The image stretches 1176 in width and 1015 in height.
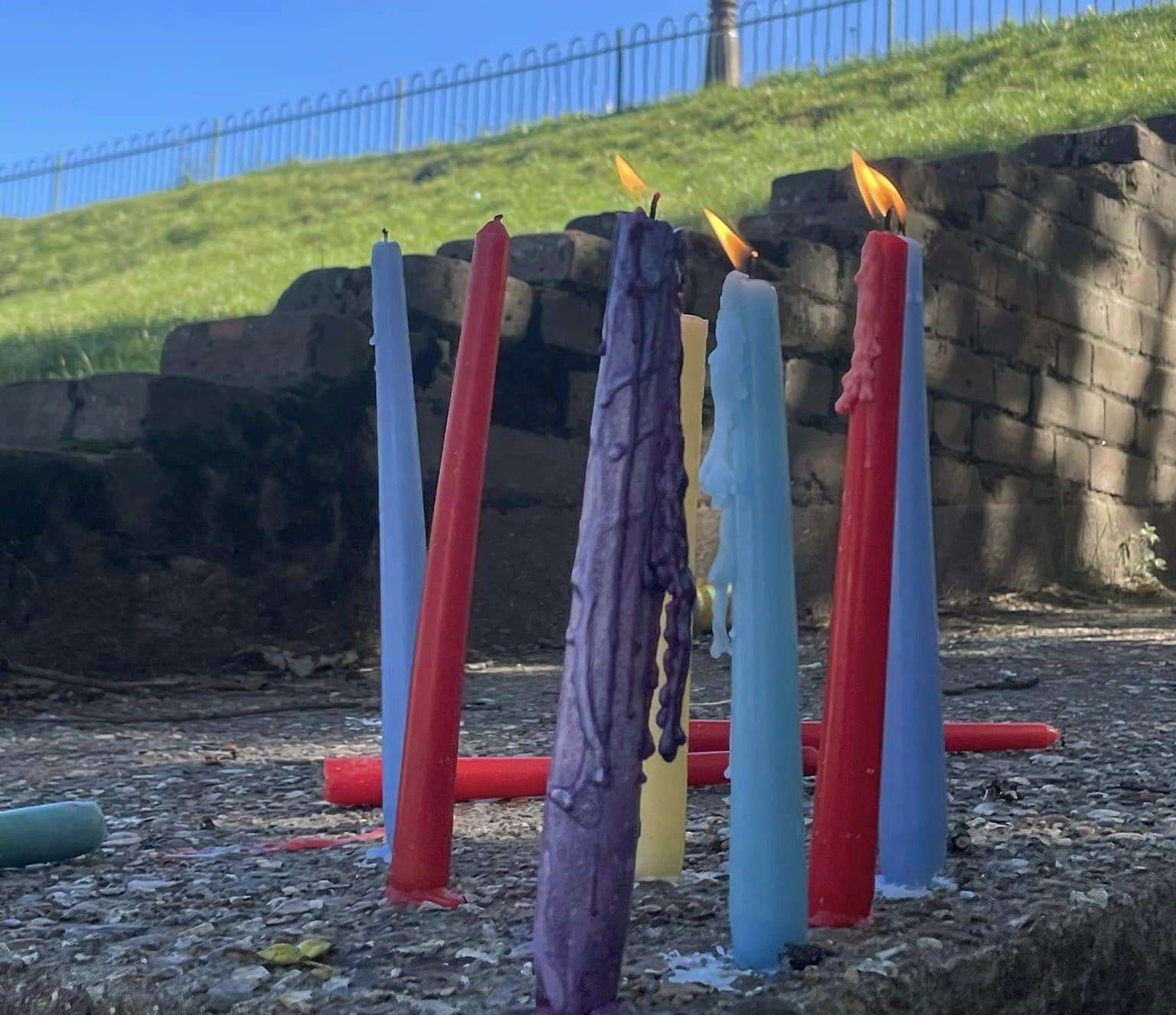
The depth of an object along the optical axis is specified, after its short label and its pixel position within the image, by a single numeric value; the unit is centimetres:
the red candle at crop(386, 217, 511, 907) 85
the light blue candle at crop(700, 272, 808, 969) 76
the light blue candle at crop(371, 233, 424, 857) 97
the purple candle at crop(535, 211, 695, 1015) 68
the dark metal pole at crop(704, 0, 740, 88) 1380
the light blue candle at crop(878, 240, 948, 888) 94
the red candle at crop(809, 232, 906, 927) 81
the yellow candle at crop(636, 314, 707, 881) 98
